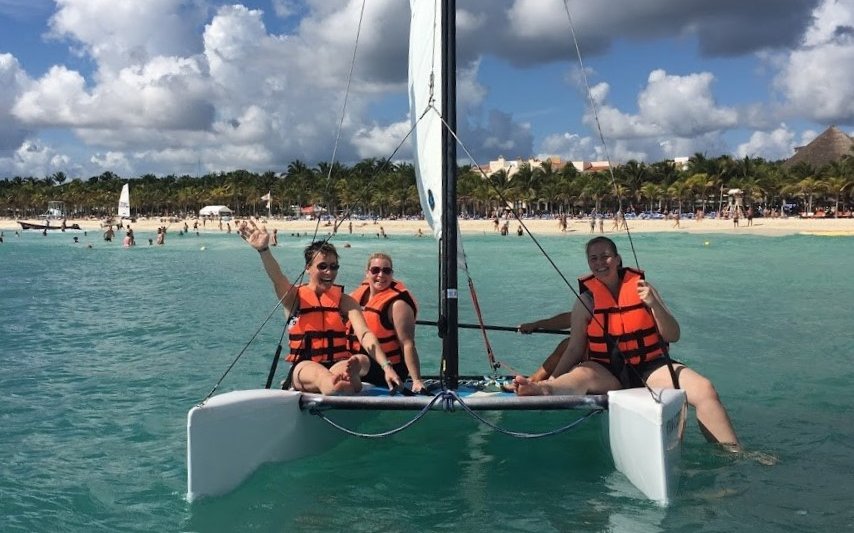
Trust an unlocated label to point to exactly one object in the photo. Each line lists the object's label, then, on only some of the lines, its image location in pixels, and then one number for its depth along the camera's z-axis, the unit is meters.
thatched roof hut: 67.31
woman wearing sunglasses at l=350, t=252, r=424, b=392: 5.34
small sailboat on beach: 88.19
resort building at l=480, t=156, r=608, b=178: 98.26
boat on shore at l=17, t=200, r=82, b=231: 89.50
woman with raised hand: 4.97
